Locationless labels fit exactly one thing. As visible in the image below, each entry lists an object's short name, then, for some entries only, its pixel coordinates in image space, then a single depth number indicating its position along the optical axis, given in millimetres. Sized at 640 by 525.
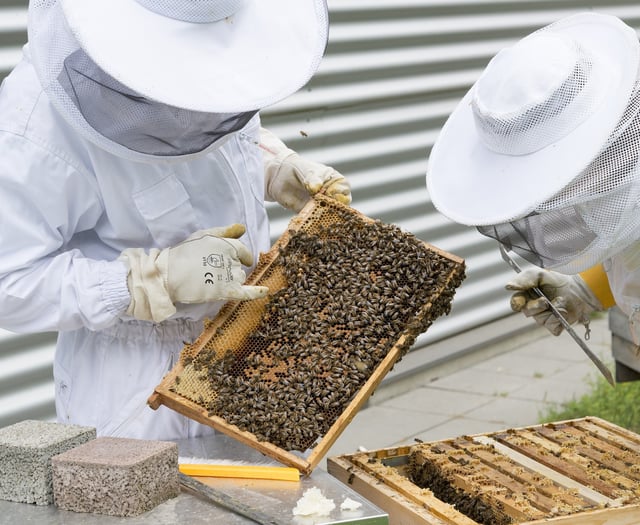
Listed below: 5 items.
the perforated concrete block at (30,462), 2244
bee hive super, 2346
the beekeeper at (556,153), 2240
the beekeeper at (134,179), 2158
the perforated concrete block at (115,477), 2148
